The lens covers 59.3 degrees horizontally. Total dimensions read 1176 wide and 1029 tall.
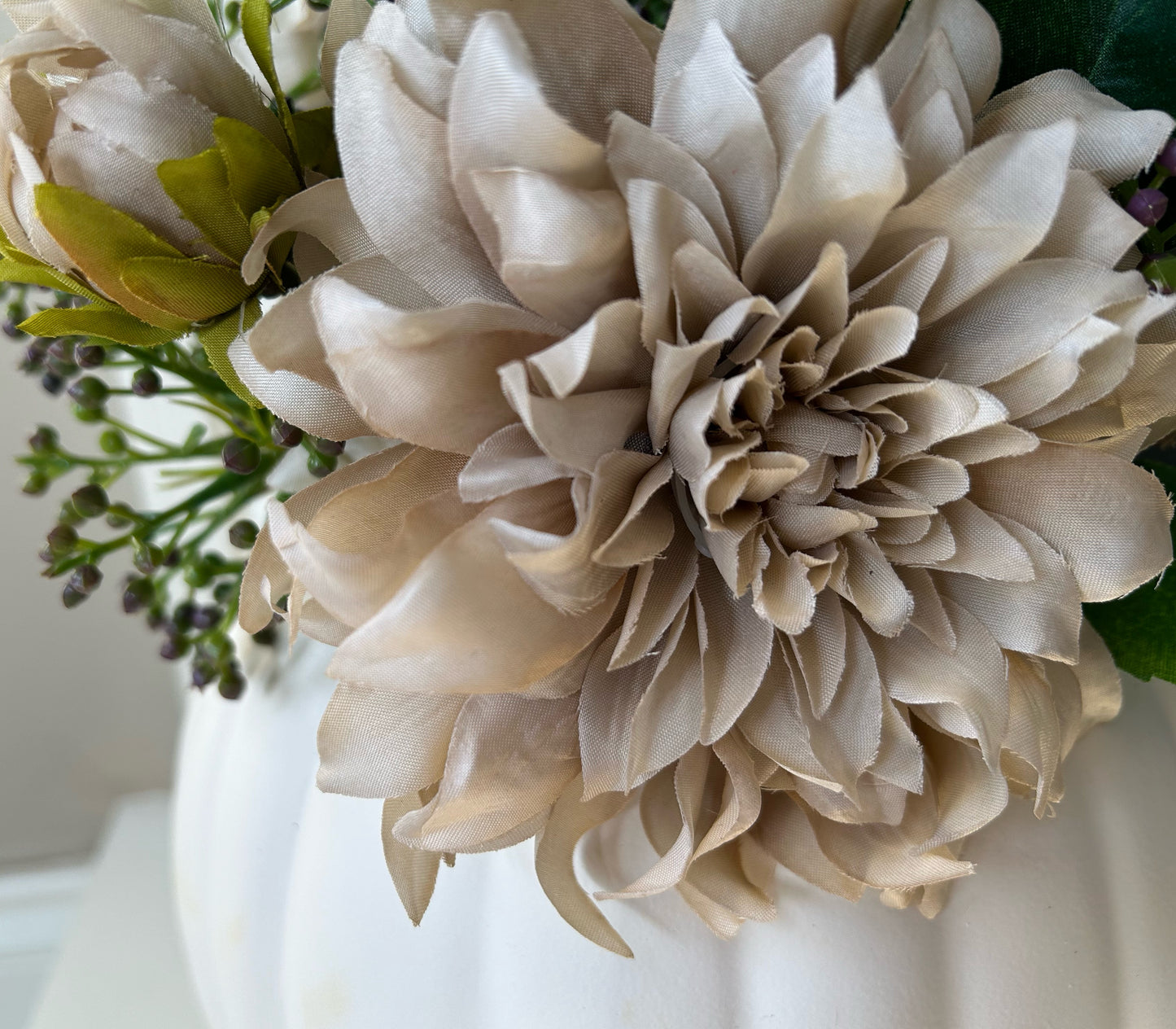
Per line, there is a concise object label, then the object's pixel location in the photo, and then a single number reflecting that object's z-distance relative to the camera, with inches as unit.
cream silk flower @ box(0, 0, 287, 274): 8.5
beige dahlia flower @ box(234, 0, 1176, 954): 7.1
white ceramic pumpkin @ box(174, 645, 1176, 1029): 11.1
